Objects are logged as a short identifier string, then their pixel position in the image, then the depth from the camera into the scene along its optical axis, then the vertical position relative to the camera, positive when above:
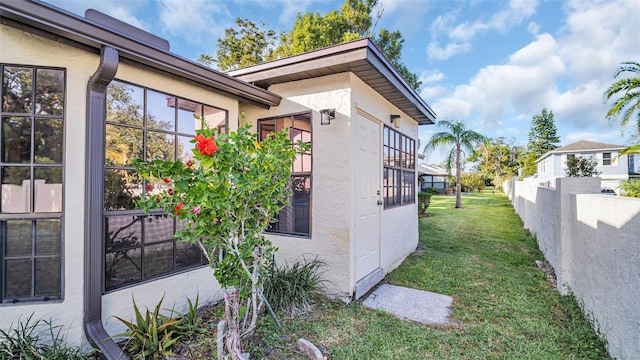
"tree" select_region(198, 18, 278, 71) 15.27 +7.81
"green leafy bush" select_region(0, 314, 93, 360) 2.35 -1.41
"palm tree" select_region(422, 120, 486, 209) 15.27 +2.42
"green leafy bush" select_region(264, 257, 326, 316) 3.66 -1.46
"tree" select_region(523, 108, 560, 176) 37.50 +6.52
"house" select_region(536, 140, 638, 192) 23.11 +2.00
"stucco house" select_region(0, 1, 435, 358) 2.57 +0.34
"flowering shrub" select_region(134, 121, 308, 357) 2.16 -0.12
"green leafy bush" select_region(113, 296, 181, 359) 2.72 -1.57
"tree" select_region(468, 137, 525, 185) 36.09 +2.55
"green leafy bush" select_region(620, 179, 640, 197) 4.41 -0.10
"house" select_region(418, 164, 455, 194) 29.69 +0.14
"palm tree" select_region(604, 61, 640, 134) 7.74 +2.57
